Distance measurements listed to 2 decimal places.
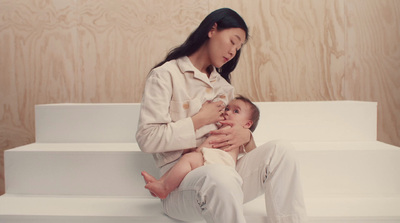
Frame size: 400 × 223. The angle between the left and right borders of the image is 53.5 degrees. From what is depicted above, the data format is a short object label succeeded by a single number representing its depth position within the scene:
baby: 1.31
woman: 1.18
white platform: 1.56
